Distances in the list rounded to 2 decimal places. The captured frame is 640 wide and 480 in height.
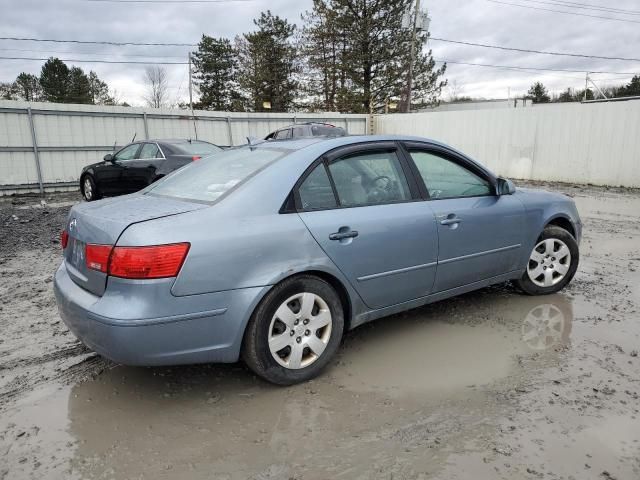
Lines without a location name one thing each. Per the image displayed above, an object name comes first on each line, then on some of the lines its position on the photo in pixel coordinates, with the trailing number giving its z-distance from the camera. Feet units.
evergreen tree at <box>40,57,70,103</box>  147.02
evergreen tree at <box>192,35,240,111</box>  137.69
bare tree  175.47
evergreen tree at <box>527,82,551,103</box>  219.61
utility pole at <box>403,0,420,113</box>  88.32
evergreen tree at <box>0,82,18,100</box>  151.43
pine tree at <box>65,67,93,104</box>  150.00
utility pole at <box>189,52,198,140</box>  143.33
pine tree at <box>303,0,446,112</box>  98.32
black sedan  31.86
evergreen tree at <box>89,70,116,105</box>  164.36
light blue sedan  8.39
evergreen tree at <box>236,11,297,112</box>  117.64
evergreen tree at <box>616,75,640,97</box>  163.61
